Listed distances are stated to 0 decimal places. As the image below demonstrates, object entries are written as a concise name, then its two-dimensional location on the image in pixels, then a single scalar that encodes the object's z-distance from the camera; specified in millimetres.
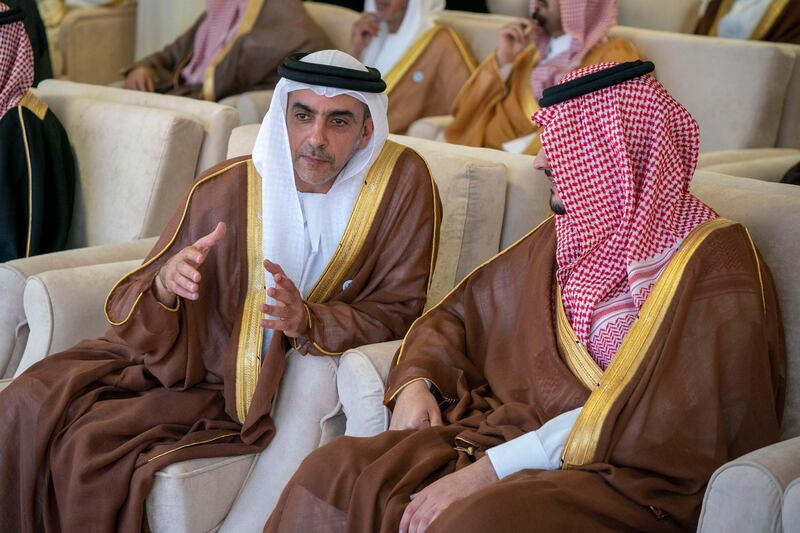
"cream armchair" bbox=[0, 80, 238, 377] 3707
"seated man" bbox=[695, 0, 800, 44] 5105
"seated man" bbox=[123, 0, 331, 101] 5676
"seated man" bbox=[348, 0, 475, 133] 5395
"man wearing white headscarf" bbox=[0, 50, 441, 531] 2609
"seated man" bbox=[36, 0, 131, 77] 7055
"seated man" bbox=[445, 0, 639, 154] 4852
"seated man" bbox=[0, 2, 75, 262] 3723
